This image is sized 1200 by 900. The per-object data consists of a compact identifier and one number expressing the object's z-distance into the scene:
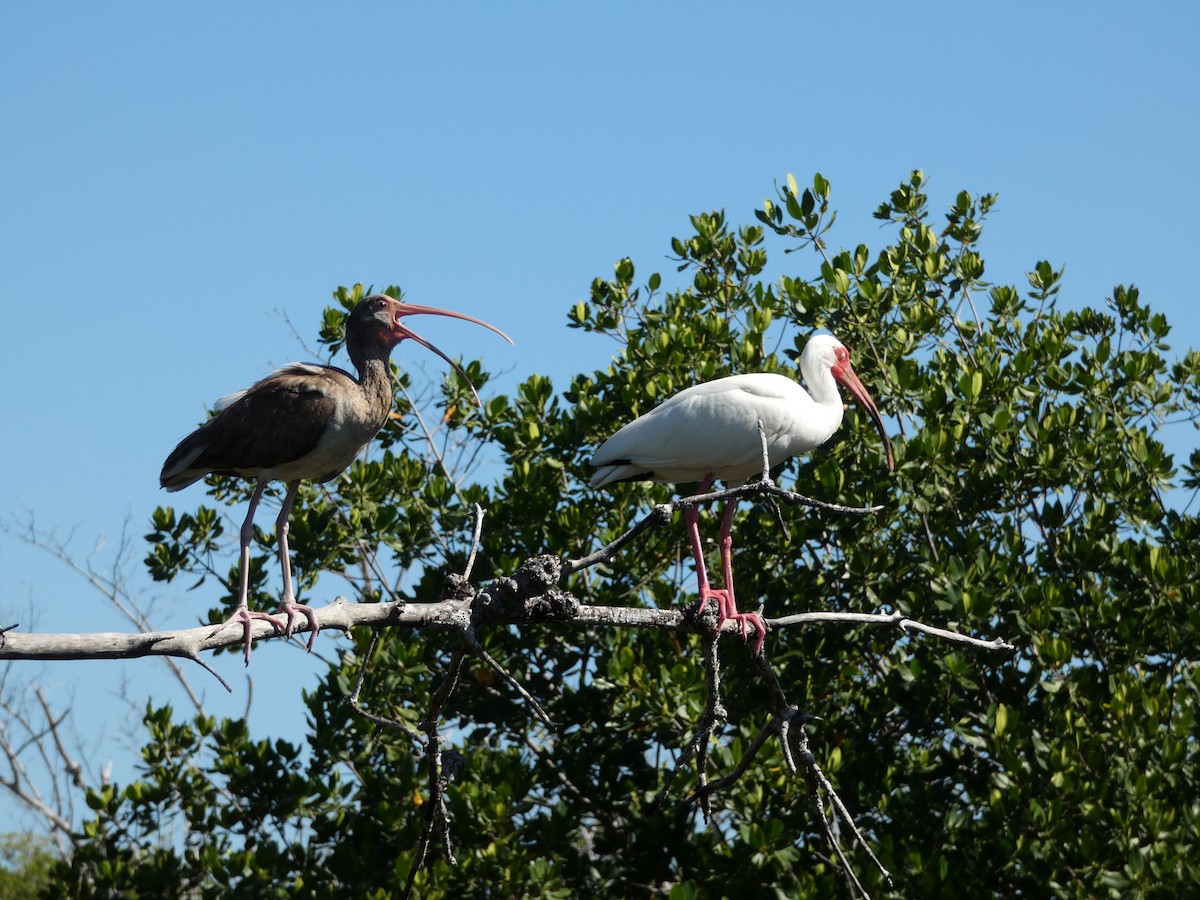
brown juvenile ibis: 10.98
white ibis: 12.33
